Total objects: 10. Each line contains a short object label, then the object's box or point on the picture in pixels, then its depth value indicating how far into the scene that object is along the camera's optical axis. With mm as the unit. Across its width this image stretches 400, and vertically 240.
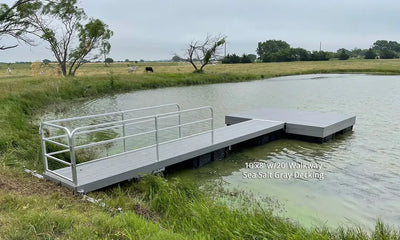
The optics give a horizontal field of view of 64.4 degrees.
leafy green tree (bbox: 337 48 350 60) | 67438
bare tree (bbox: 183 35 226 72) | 35131
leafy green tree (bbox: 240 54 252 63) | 61441
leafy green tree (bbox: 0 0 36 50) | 17266
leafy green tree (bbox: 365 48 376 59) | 71500
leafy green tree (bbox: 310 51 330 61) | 66688
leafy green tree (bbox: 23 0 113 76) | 24719
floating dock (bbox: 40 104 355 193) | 5063
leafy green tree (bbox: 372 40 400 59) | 100562
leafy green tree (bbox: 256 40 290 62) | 94375
